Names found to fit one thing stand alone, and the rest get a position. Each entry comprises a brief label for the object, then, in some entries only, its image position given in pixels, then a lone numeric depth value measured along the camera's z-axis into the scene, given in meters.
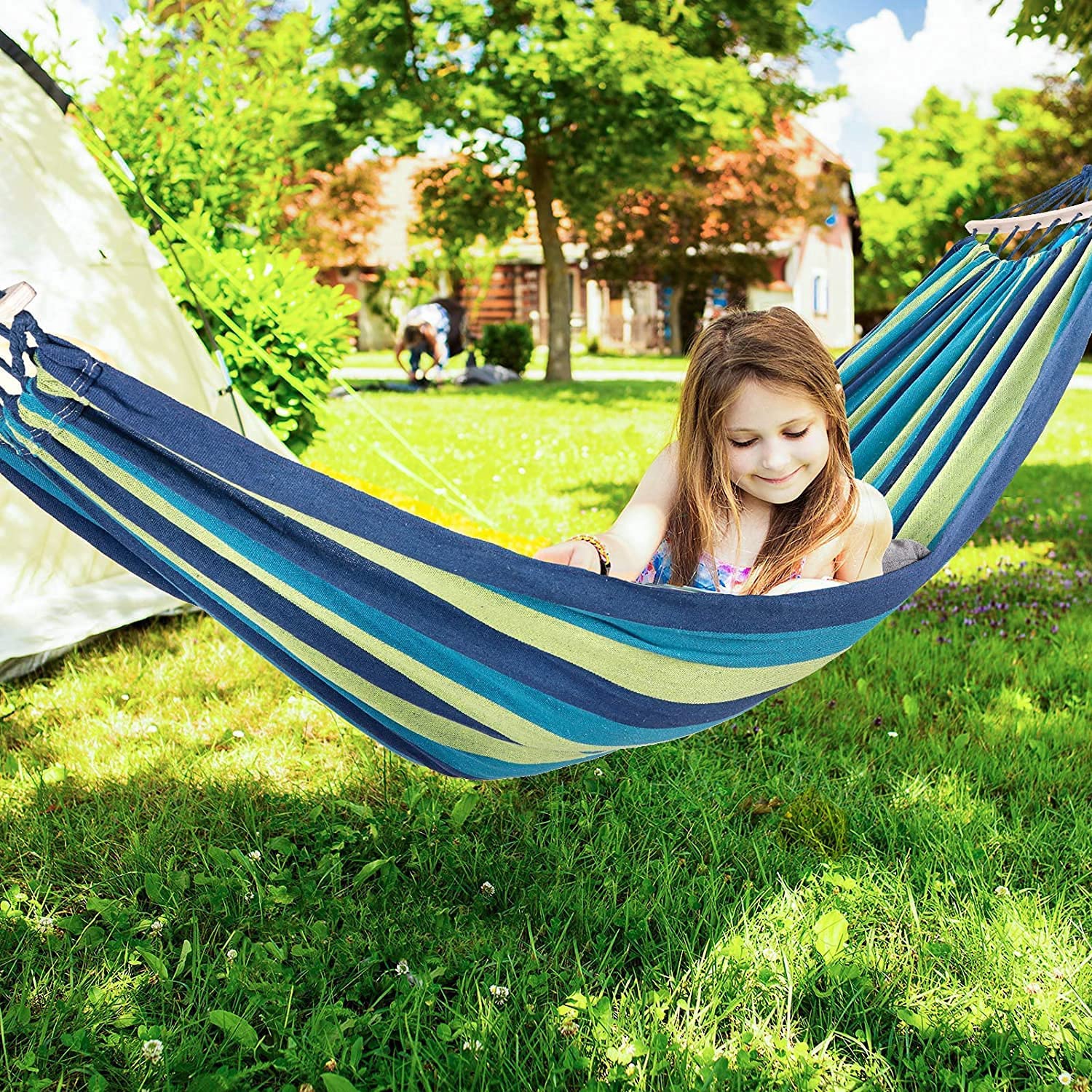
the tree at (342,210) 15.89
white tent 2.94
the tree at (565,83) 10.78
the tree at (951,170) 19.83
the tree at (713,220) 17.28
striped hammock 1.36
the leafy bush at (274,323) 4.28
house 21.27
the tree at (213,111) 4.87
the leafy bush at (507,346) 14.33
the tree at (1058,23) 4.38
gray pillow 1.95
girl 1.69
